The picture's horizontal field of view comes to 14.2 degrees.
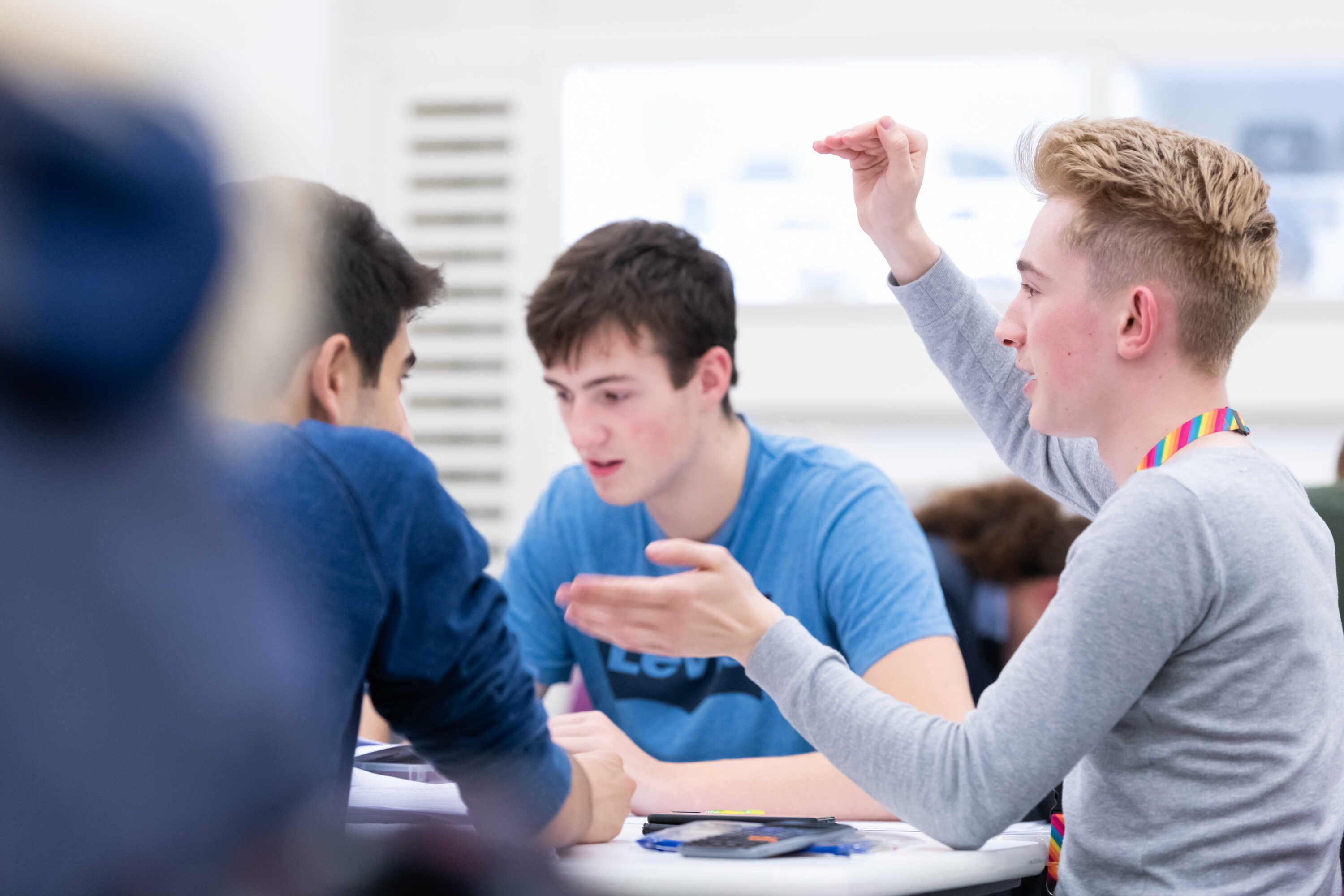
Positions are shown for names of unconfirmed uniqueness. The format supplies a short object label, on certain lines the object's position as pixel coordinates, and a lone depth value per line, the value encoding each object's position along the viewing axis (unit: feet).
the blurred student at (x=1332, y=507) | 15.86
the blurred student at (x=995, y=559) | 17.24
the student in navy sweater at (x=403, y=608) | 13.41
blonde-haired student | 14.17
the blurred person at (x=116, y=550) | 10.07
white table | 14.03
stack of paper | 14.60
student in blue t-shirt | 16.29
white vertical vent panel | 34.38
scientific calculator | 14.31
